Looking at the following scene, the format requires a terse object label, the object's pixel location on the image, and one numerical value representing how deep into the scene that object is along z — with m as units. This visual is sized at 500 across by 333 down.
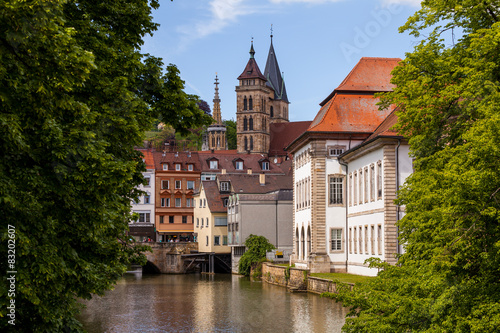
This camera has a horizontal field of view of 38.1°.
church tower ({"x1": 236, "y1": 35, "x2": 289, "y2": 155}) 147.75
